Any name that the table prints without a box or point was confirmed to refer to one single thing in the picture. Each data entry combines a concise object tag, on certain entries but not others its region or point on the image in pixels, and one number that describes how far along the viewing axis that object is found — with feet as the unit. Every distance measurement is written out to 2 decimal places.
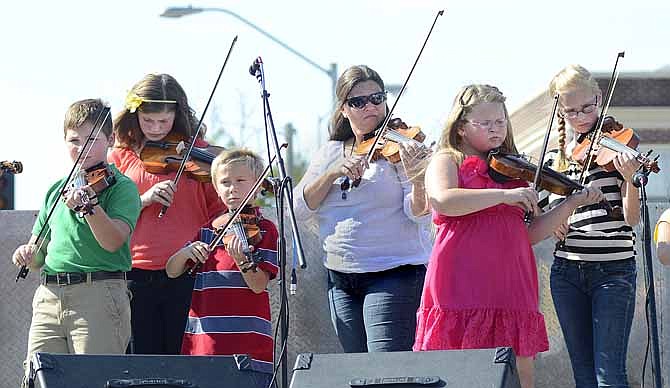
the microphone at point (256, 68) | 31.04
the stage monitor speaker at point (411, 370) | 26.91
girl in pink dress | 31.24
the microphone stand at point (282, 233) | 28.73
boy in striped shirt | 33.96
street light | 91.40
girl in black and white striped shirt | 33.60
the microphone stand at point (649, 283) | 30.73
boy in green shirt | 33.22
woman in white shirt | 34.24
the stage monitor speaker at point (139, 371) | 27.86
